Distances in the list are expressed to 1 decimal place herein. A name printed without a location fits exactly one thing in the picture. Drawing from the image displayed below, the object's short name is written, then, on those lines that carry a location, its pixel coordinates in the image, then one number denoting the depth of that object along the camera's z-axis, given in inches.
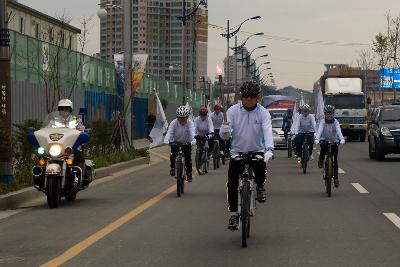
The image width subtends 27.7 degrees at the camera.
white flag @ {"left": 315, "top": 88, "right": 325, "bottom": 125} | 947.7
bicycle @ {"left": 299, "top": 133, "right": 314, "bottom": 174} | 821.9
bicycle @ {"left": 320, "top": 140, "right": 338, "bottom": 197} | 592.6
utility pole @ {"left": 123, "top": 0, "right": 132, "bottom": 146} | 1109.7
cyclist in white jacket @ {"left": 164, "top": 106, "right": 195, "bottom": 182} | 633.0
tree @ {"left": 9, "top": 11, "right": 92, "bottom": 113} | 1034.1
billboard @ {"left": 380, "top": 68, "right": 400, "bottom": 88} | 3070.9
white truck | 1813.5
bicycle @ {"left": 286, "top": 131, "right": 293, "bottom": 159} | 1167.1
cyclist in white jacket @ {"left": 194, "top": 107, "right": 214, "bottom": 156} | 828.6
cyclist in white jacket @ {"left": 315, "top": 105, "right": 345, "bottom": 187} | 622.5
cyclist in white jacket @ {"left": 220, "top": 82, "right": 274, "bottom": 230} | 376.2
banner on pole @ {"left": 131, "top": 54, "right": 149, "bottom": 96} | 1141.1
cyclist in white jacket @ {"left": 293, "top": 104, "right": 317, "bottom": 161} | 817.5
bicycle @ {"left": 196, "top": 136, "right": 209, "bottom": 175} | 827.4
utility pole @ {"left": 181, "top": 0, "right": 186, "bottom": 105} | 1784.3
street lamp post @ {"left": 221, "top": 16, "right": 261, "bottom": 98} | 2593.5
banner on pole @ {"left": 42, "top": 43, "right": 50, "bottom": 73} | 1085.8
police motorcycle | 518.0
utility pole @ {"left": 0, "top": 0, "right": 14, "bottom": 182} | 572.4
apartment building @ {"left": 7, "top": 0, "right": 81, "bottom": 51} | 2672.2
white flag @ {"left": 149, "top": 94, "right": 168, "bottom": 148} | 870.6
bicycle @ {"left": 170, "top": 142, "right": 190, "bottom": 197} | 603.2
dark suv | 1047.6
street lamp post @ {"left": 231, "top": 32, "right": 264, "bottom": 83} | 2929.6
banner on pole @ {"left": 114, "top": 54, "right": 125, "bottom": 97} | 1119.0
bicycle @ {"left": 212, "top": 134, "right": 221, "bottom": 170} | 938.7
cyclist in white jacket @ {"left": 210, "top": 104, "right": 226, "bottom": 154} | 952.9
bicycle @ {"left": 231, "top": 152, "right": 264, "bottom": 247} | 358.0
